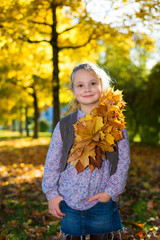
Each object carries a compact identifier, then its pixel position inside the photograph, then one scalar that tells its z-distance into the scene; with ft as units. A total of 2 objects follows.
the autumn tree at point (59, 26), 16.47
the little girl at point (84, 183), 6.55
